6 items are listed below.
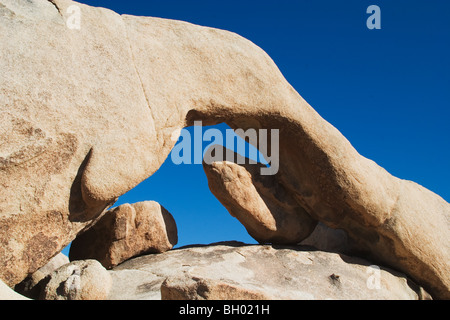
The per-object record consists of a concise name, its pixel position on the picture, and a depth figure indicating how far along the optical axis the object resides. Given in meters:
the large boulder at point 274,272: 4.60
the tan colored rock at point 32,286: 4.44
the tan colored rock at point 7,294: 3.23
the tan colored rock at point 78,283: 3.96
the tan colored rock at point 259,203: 5.50
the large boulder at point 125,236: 5.29
